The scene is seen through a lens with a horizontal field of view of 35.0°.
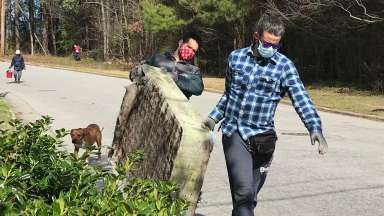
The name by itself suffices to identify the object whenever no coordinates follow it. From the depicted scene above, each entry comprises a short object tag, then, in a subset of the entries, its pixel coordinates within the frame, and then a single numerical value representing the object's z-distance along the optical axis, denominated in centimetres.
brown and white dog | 897
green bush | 247
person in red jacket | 5695
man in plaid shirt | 424
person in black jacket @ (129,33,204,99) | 618
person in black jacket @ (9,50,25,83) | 2719
